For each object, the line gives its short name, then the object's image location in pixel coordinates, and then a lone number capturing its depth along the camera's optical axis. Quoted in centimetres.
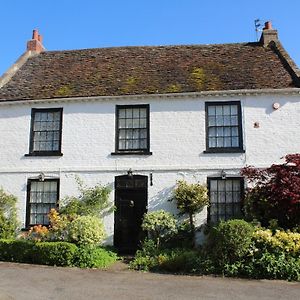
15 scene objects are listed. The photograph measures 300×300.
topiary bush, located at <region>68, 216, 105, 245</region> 1456
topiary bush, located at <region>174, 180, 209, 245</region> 1570
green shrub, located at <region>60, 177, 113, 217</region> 1644
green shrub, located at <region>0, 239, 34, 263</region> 1478
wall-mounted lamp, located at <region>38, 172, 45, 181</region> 1722
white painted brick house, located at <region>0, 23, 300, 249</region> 1659
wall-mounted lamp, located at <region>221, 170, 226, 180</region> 1641
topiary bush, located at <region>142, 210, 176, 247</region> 1539
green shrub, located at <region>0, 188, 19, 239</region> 1662
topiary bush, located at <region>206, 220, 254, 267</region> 1250
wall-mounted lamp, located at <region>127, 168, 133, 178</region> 1673
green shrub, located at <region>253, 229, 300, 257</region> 1244
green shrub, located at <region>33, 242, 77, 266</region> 1403
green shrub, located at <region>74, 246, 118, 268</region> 1383
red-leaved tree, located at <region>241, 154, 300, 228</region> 1391
